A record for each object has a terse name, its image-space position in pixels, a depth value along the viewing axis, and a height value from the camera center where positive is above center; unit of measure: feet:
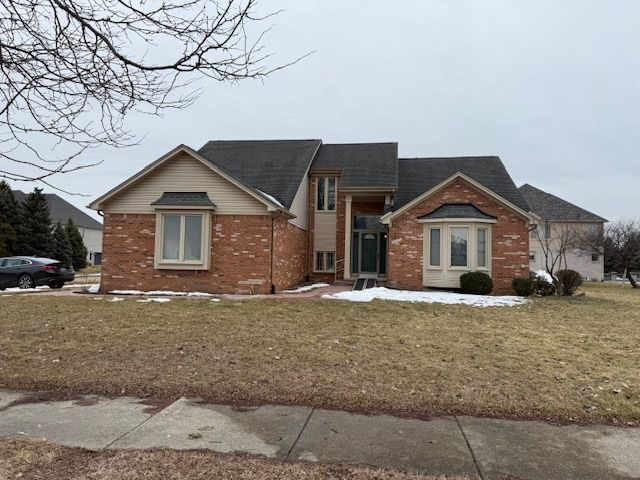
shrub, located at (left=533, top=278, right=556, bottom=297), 56.03 -2.49
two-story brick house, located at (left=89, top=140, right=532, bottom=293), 51.49 +4.41
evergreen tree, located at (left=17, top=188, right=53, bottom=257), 120.47 +6.88
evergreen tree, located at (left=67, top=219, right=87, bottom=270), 143.64 +2.49
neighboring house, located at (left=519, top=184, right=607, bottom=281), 133.39 +10.57
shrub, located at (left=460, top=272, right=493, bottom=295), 53.42 -1.99
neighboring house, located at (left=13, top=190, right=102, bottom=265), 180.86 +14.07
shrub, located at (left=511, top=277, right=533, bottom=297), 53.98 -2.24
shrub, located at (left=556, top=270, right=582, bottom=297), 56.54 -1.73
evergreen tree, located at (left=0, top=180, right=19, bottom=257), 111.20 +8.01
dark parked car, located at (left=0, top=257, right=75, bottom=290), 61.00 -2.26
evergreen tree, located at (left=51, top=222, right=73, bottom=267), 131.60 +2.99
